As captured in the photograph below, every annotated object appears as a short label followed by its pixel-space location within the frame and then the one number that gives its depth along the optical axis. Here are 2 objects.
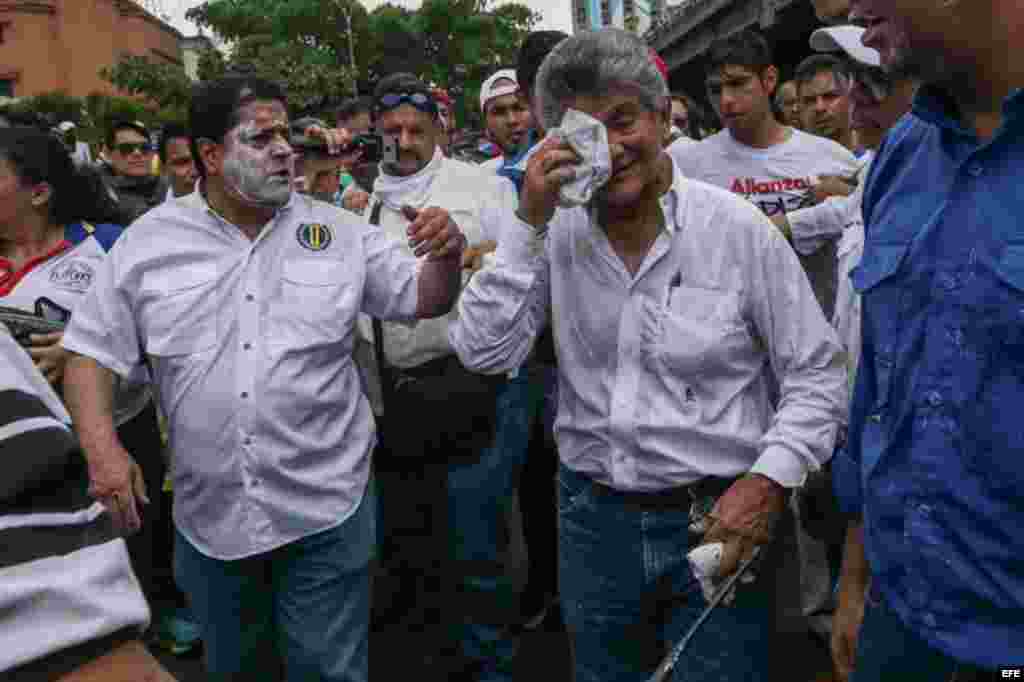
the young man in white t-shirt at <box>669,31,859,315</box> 4.29
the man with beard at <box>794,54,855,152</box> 5.00
